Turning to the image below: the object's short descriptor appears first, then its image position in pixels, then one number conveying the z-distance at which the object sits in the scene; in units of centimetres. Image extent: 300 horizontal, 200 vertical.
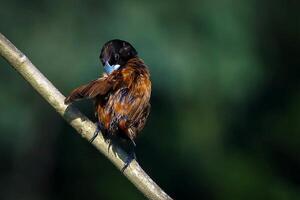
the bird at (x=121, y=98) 819
